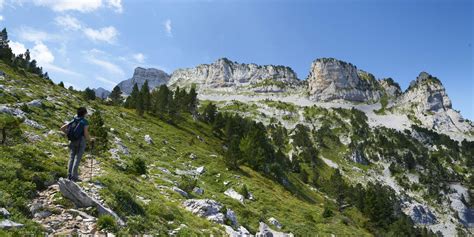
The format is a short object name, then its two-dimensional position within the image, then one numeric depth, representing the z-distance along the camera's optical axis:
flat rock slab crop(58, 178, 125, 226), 11.73
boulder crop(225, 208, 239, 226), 20.81
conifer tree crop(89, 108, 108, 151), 28.70
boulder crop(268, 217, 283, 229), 27.36
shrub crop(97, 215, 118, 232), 10.68
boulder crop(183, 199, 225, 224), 19.53
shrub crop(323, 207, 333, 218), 41.97
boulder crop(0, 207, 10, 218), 9.30
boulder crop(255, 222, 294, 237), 21.79
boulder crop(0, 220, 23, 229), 8.62
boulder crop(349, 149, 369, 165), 197.88
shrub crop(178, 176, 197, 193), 26.45
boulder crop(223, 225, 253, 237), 18.37
